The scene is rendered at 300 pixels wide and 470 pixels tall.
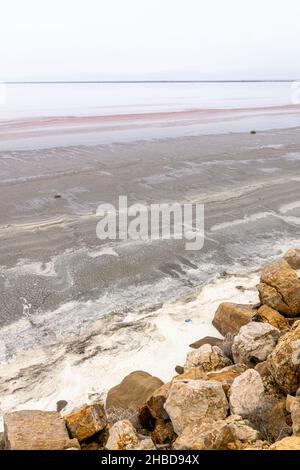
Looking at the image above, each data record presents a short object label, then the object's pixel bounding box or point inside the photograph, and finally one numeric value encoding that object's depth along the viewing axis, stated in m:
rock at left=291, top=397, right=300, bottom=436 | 4.16
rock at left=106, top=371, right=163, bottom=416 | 5.82
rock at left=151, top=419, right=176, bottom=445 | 4.89
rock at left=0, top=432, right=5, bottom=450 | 4.75
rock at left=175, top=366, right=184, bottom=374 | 6.68
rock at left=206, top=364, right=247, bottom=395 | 5.48
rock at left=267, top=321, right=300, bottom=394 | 4.94
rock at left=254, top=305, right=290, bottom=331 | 7.00
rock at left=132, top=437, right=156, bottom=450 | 4.36
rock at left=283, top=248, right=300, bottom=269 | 9.51
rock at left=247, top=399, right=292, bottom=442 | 4.46
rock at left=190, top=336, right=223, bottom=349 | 7.28
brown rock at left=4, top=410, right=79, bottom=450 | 4.52
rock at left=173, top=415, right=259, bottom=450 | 4.08
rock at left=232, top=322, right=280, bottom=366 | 5.91
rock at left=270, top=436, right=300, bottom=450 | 3.70
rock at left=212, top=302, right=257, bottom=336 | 7.34
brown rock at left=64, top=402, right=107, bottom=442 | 4.77
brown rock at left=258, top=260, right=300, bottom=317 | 7.24
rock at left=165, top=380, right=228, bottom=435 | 4.73
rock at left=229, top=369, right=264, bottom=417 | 4.78
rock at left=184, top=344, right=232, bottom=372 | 6.30
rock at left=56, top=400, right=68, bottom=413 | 6.03
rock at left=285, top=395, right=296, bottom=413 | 4.61
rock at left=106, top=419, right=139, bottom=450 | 4.43
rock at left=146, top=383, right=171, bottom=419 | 5.16
